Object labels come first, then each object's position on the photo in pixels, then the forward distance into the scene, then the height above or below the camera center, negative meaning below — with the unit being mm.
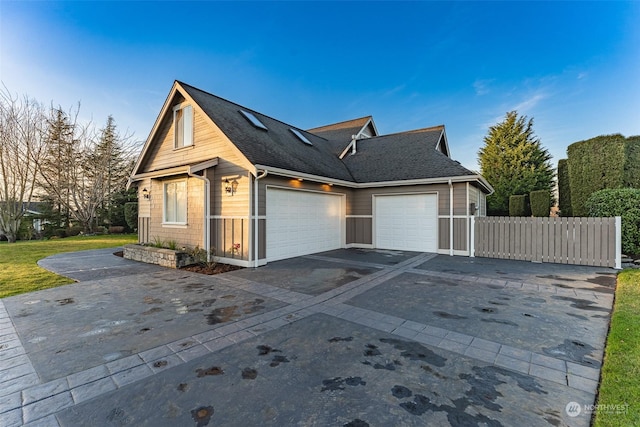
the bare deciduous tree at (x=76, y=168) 18312 +3227
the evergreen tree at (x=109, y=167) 20000 +3598
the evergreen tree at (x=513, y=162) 19656 +3807
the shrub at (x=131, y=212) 20234 +77
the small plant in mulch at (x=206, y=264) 7438 -1492
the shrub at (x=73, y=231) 18891 -1209
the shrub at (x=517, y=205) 16312 +444
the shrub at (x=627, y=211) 8156 +33
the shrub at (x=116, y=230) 20550 -1248
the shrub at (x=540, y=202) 14977 +568
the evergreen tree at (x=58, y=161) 18016 +3589
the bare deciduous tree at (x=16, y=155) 15617 +3522
